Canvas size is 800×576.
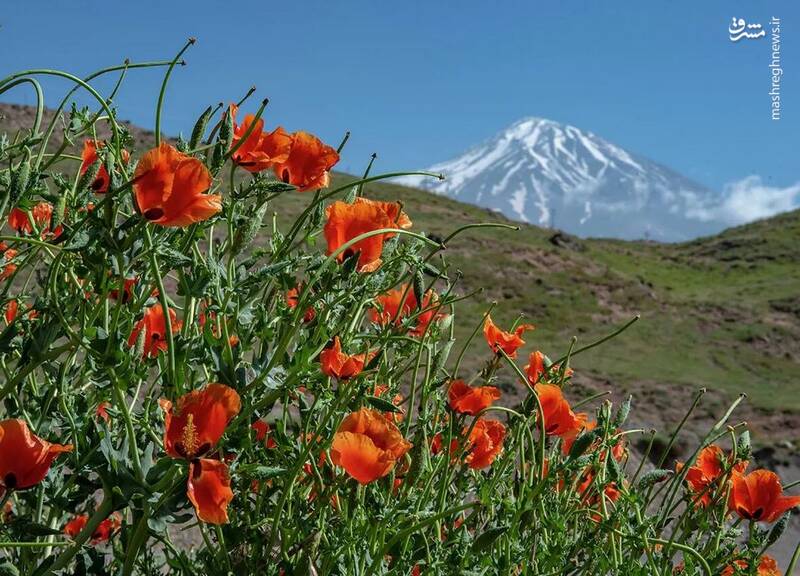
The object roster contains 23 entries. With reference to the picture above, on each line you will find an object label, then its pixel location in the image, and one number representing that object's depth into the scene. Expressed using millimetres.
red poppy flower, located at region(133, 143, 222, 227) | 1042
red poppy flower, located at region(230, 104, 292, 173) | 1323
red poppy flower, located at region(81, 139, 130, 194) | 1436
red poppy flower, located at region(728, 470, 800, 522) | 1557
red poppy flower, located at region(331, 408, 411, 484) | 1133
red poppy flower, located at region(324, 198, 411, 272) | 1278
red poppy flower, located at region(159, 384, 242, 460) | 1015
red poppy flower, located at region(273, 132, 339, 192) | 1399
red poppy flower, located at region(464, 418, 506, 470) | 1636
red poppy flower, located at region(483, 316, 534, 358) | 1690
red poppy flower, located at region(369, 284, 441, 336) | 1672
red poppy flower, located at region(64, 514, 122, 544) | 1890
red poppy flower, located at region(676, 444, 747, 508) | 1687
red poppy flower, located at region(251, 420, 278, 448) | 1449
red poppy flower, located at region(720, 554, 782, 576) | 1614
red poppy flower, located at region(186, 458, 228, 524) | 992
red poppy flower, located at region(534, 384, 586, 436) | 1495
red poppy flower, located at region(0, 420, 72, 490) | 1128
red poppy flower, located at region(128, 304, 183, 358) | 1556
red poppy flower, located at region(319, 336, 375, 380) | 1304
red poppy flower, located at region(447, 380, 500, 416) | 1533
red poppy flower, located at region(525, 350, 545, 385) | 1766
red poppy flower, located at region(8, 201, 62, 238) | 1622
